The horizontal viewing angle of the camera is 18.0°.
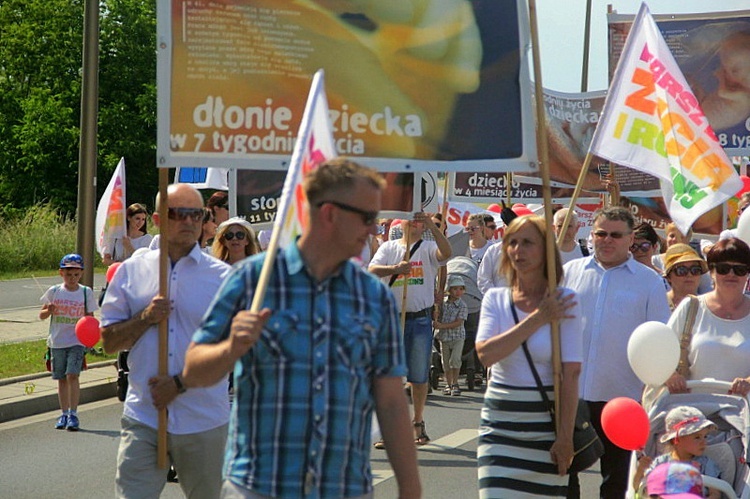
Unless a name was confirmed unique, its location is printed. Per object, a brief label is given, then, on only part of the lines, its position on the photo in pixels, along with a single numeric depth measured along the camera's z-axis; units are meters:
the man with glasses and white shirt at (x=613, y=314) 12.15
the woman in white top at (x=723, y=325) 11.42
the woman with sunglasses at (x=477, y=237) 27.84
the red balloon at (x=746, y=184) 27.99
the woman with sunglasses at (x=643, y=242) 15.57
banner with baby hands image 10.01
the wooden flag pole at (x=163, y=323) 9.88
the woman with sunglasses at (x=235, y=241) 14.93
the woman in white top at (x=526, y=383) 9.82
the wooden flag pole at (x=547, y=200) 9.83
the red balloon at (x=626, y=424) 10.28
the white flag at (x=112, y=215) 21.84
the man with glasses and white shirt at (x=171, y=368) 9.99
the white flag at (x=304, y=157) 6.83
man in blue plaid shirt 6.64
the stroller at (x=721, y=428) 10.74
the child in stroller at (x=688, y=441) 10.60
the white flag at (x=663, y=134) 12.43
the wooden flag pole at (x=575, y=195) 11.57
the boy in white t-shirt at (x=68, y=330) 20.09
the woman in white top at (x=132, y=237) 23.19
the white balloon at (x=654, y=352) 10.93
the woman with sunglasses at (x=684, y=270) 13.73
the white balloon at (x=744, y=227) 16.98
